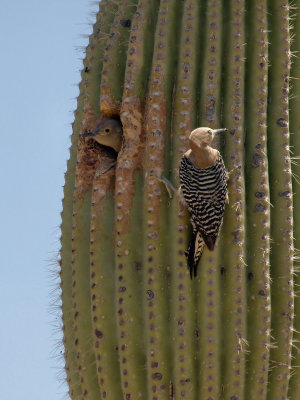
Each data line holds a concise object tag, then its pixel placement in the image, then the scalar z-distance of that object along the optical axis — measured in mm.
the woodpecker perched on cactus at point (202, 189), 8852
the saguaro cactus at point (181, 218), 8836
